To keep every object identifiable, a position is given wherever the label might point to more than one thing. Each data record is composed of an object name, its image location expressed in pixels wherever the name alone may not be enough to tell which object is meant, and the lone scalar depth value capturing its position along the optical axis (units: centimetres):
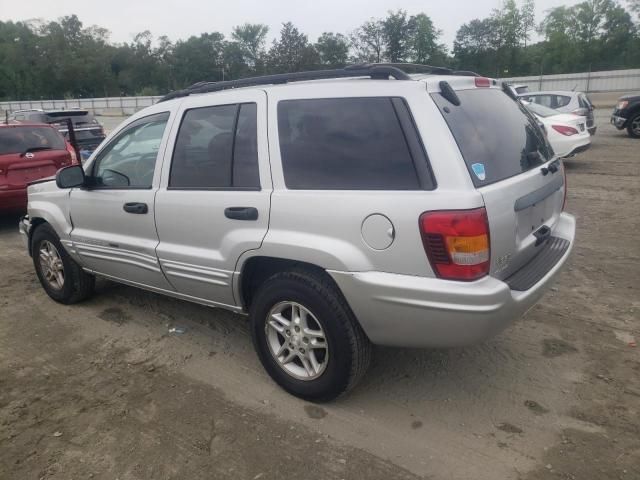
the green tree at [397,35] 5531
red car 760
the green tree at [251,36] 9222
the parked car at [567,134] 1055
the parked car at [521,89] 1631
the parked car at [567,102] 1349
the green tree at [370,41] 5381
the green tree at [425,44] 5922
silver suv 262
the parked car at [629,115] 1464
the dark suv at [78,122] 1325
